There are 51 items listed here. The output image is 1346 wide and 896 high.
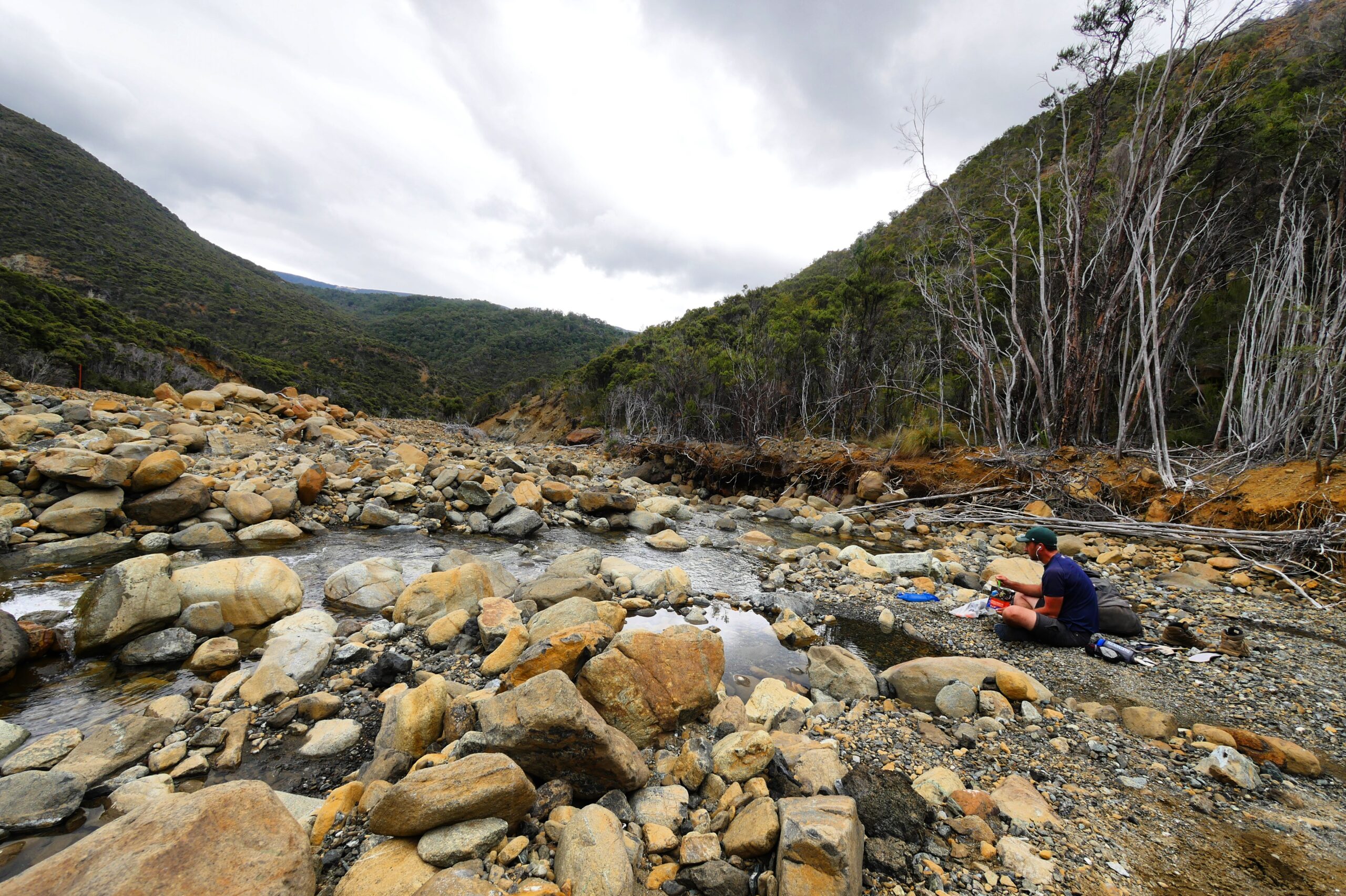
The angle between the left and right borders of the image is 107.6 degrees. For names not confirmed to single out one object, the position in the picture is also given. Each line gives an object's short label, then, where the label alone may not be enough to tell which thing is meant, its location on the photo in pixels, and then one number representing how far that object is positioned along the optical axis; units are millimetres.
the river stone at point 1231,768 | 2598
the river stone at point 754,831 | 2150
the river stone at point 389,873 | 1914
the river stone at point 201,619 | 4324
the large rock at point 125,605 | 4008
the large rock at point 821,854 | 1925
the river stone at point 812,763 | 2635
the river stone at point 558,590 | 5355
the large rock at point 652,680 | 3062
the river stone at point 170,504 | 6957
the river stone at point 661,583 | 6254
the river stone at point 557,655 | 3217
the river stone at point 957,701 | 3404
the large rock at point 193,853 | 1623
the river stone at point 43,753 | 2744
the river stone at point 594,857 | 1930
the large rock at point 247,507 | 7582
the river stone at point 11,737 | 2852
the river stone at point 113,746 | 2674
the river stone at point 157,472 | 7008
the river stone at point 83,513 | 6422
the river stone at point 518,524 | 9445
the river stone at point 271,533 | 7336
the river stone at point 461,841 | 2039
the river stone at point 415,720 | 2871
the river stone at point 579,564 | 6371
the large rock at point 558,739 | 2443
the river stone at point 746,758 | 2729
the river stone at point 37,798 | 2350
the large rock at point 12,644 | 3557
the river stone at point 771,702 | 3527
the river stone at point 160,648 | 3906
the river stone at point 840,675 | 3848
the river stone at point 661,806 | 2441
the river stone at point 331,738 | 3061
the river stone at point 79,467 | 6711
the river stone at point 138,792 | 2516
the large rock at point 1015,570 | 6031
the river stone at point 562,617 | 4266
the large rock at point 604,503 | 10914
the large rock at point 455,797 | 2102
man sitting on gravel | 4477
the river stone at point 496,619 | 4375
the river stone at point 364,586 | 5332
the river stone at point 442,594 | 4934
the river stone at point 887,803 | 2328
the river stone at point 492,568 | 5770
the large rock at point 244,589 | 4527
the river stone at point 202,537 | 6766
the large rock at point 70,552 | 5727
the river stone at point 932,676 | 3623
